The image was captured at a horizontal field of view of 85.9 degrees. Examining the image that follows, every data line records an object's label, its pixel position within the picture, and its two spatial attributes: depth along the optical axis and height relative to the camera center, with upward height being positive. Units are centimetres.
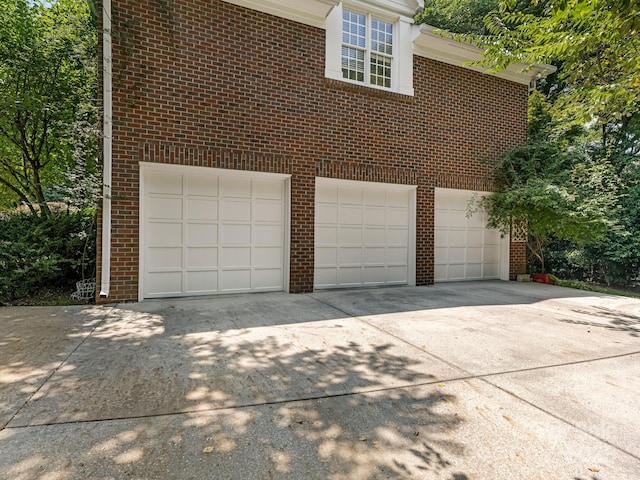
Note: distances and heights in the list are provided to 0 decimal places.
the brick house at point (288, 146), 556 +182
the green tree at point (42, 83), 630 +293
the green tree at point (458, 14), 1174 +803
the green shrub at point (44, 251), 544 -26
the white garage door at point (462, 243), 845 -4
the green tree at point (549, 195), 749 +107
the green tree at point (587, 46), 445 +311
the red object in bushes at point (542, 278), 912 -95
